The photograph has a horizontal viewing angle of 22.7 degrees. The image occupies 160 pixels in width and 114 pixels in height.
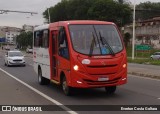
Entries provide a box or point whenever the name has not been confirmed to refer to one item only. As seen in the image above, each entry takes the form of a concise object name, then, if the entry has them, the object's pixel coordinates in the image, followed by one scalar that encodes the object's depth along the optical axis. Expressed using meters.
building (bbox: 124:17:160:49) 75.69
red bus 12.98
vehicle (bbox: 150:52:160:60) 55.44
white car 36.06
